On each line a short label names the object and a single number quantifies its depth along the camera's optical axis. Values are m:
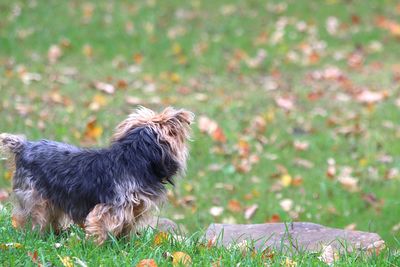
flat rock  10.23
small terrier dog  9.92
